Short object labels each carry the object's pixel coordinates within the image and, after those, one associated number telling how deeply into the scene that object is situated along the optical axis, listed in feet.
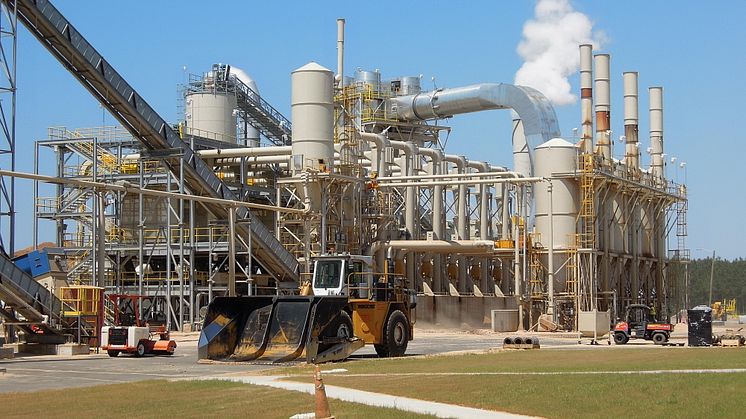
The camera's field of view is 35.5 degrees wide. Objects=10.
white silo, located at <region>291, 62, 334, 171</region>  185.78
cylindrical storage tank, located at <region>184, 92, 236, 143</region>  219.20
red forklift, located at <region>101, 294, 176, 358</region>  113.60
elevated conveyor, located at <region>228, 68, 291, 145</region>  236.22
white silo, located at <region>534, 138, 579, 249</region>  199.82
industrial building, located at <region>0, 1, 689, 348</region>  176.45
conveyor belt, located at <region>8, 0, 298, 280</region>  144.56
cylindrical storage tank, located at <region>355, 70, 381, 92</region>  243.81
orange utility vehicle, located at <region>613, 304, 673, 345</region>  133.37
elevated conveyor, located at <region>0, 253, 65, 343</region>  120.37
